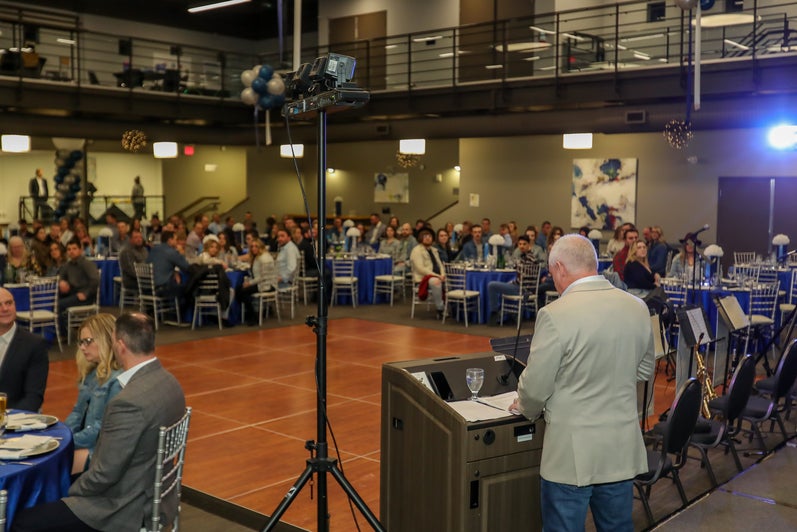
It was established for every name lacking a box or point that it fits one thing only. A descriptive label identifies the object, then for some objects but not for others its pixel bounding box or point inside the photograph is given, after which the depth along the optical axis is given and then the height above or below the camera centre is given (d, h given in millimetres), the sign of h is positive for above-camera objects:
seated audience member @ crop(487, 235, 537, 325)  11388 -1129
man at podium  2941 -630
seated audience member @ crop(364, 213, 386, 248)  16703 -572
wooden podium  3209 -988
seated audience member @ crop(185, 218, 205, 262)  12384 -641
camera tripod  3367 -902
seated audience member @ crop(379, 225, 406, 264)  14672 -737
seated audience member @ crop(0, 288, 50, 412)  4578 -882
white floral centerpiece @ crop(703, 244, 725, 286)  10125 -691
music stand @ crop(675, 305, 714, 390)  5629 -853
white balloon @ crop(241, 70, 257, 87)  12305 +1771
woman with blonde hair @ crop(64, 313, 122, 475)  3969 -806
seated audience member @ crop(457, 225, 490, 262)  12898 -681
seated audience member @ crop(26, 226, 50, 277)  10156 -672
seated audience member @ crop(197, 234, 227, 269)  11109 -643
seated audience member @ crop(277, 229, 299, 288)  11906 -816
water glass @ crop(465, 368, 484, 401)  3553 -716
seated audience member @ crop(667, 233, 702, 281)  10102 -715
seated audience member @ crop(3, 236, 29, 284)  9844 -683
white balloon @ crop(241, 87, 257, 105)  12032 +1456
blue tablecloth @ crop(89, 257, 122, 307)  13415 -1231
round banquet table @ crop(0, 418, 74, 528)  3242 -1068
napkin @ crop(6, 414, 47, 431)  3746 -968
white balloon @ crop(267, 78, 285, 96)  11859 +1586
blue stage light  14418 +1128
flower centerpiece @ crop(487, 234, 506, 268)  11969 -703
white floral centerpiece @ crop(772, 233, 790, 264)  12223 -546
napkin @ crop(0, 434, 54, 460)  3369 -974
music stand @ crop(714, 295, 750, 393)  6359 -830
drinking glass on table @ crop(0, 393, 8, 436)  3457 -837
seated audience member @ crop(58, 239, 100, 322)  10016 -934
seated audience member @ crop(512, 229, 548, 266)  12594 -708
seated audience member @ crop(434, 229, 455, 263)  13109 -639
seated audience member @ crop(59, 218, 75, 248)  14359 -511
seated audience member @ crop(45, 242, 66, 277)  10250 -708
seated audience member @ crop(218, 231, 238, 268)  11873 -706
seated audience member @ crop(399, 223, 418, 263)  14611 -675
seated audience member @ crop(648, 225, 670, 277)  12156 -745
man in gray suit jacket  3209 -1014
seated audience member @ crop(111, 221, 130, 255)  13969 -600
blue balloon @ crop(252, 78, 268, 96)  11984 +1600
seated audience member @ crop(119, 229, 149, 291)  11680 -776
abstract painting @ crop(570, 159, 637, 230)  16562 +212
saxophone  5963 -1319
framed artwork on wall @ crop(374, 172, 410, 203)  22484 +393
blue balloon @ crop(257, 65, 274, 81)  12188 +1816
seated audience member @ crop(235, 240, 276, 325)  11305 -974
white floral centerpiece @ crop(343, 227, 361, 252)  14047 -572
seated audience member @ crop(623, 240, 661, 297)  8797 -709
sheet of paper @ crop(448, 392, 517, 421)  3326 -812
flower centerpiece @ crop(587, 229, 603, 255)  14078 -508
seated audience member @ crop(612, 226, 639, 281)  9859 -591
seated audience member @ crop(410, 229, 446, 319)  12305 -839
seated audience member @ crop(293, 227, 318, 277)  13217 -721
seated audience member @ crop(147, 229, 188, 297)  11133 -835
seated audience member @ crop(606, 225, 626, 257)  12562 -568
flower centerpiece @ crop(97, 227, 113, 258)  14031 -675
